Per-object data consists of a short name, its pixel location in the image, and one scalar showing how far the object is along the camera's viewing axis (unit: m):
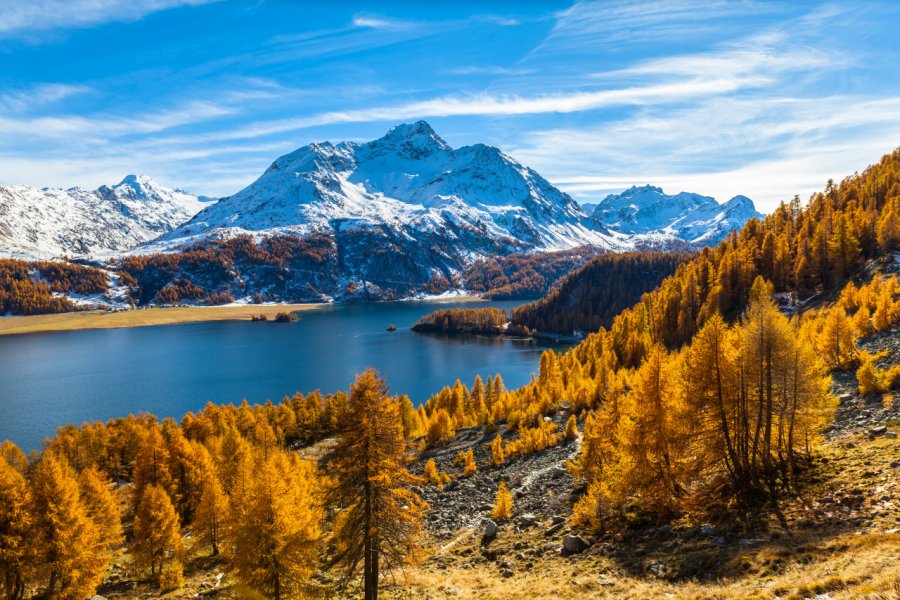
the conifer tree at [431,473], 59.50
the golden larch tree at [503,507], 41.03
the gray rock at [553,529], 33.79
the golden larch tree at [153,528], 41.66
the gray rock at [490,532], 36.88
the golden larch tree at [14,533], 33.53
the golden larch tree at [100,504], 44.97
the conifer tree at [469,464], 60.72
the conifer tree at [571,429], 62.69
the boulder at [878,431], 31.76
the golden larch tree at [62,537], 34.84
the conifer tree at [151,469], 53.56
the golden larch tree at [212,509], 44.62
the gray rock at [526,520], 37.69
